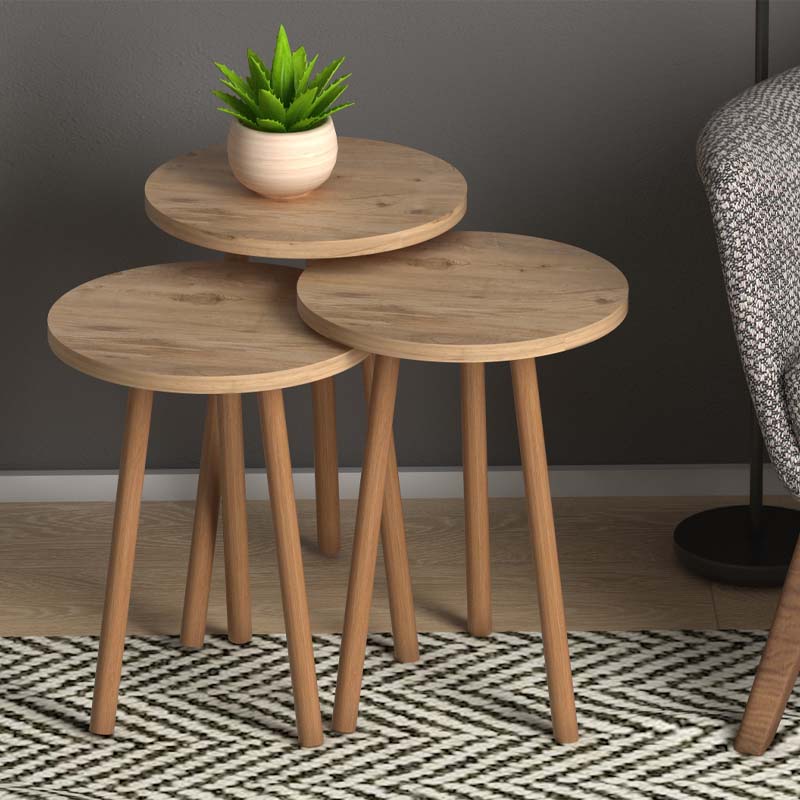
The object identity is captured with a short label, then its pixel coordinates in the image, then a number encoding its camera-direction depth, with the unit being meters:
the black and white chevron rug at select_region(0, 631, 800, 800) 2.99
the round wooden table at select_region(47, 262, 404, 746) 2.91
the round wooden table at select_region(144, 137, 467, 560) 3.01
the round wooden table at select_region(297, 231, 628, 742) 2.90
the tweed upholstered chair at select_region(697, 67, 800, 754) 2.94
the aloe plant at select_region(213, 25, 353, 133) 3.09
